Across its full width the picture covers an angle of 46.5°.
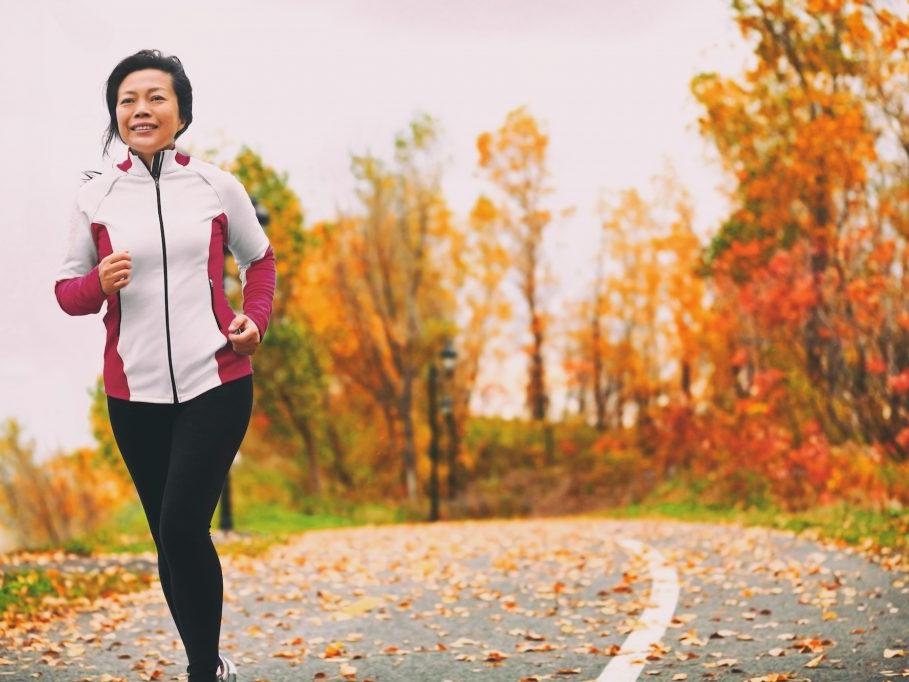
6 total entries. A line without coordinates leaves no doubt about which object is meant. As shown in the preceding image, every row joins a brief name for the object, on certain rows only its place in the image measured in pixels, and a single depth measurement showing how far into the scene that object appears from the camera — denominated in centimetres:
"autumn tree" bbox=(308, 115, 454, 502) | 3272
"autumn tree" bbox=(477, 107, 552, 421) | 3875
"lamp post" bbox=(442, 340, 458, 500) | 3562
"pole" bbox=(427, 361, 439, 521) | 2661
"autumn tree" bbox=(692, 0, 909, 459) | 1337
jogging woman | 364
